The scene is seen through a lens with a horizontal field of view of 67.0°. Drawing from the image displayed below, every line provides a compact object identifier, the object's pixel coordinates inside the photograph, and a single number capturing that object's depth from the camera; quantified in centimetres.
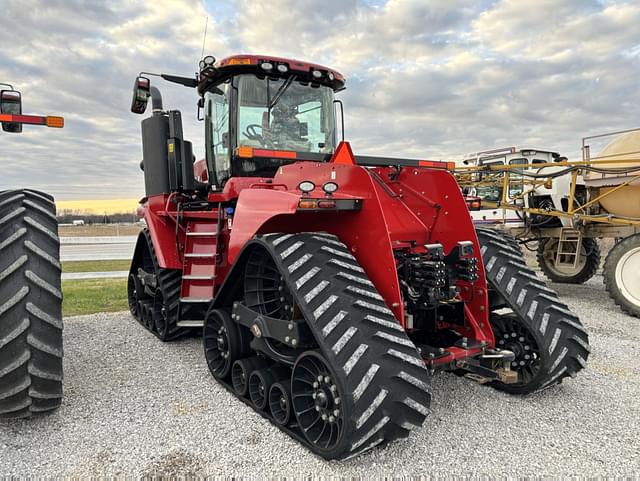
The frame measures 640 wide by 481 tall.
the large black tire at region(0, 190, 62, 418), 311
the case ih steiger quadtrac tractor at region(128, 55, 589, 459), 294
